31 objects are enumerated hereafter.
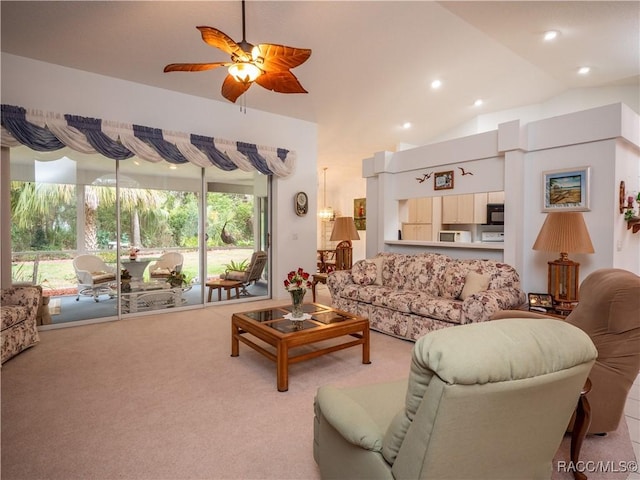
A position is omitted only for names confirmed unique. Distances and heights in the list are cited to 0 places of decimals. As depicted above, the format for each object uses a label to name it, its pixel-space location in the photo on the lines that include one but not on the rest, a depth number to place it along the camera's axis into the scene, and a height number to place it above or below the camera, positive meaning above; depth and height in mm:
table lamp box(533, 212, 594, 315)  3254 -161
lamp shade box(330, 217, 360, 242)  5730 -6
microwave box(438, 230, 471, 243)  7152 -123
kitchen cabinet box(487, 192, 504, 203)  6840 +620
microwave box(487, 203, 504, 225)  6739 +319
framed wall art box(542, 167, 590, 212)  3765 +441
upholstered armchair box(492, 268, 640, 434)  1854 -599
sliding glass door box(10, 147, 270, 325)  4289 -11
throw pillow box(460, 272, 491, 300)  3761 -573
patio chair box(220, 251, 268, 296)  5836 -714
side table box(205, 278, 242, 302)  5585 -878
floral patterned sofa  3479 -700
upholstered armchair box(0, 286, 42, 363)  3139 -826
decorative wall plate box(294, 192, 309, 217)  6316 +457
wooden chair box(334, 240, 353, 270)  6441 -488
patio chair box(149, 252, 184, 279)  5148 -523
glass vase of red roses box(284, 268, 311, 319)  3174 -511
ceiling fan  2672 +1340
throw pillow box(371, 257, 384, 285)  4816 -545
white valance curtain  3914 +1129
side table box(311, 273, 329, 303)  5652 -784
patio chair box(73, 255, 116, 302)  4598 -607
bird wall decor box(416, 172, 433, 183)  5191 +771
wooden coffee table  2709 -830
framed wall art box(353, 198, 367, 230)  10500 +520
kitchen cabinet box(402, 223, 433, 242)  7945 -27
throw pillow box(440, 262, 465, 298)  4027 -592
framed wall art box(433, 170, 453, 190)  4938 +695
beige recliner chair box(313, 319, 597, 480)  957 -508
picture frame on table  3367 -690
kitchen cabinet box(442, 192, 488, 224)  7055 +426
